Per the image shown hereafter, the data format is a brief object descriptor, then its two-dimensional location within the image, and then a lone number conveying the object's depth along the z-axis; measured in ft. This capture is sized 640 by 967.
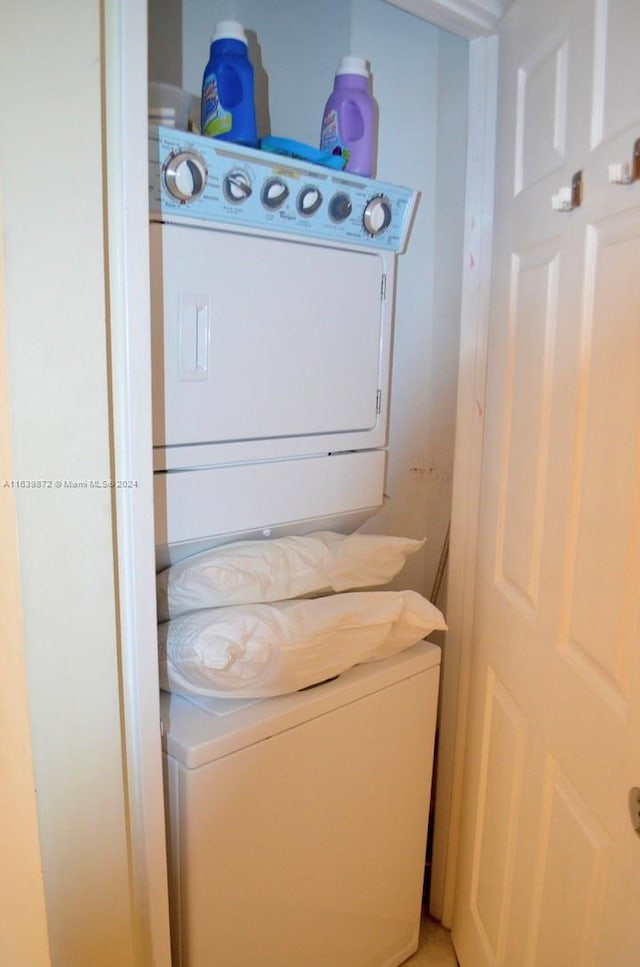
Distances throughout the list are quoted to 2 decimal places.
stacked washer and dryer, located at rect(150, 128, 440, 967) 3.98
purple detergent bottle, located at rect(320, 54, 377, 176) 4.92
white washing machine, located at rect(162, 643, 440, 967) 4.01
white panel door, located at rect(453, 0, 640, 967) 3.22
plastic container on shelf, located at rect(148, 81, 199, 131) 3.85
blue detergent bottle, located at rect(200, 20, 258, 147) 4.30
